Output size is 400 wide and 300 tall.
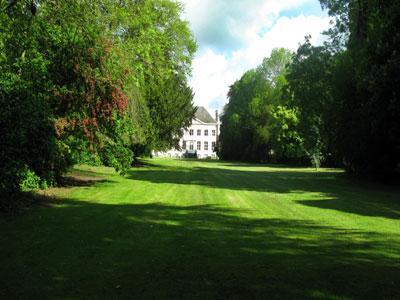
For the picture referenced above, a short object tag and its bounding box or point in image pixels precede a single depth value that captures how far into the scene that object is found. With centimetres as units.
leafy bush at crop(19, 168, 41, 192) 1382
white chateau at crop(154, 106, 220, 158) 12712
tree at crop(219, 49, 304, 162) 6950
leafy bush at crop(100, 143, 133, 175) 1945
